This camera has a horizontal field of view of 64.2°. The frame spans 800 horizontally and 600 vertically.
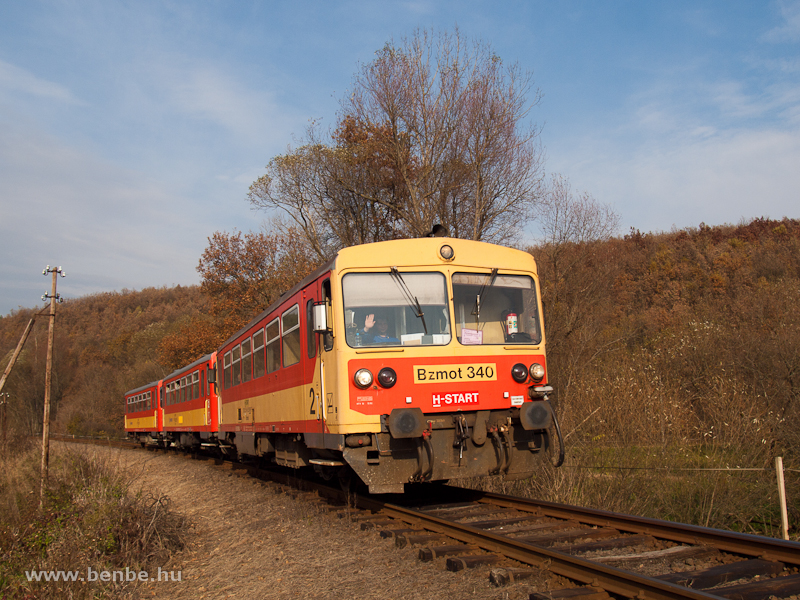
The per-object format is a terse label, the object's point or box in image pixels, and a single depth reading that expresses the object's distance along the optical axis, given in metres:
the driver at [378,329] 6.90
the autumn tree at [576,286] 17.27
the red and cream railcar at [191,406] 16.05
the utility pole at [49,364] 13.35
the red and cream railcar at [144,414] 25.33
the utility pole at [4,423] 18.11
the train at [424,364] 6.64
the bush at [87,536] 6.12
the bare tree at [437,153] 19.36
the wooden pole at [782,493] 6.38
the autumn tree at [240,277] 30.00
